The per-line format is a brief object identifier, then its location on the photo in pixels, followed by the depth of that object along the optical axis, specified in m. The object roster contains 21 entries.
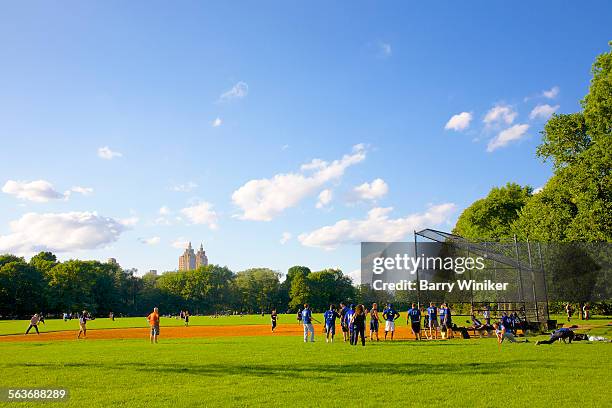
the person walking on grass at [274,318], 38.66
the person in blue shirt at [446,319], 26.42
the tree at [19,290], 92.94
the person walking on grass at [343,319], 25.88
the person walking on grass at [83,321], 35.03
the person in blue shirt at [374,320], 26.06
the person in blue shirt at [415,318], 25.81
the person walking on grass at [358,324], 22.34
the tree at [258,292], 133.50
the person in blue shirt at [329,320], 25.16
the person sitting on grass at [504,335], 22.06
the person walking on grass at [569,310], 42.23
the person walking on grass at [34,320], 37.91
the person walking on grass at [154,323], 26.42
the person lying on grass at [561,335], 20.73
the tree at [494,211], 61.16
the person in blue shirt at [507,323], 22.94
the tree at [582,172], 29.12
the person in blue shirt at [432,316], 26.28
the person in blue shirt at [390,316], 25.88
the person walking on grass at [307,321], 25.09
